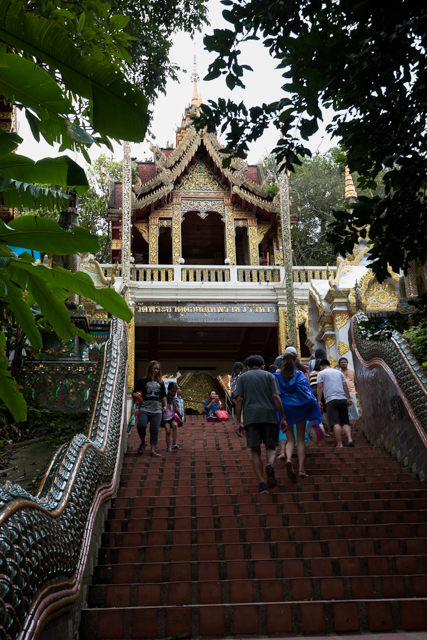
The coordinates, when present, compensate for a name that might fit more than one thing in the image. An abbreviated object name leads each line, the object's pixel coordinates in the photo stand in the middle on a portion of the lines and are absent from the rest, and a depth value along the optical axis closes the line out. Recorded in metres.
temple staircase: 3.11
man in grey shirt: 5.09
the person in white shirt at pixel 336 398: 6.70
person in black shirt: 6.82
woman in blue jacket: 5.65
